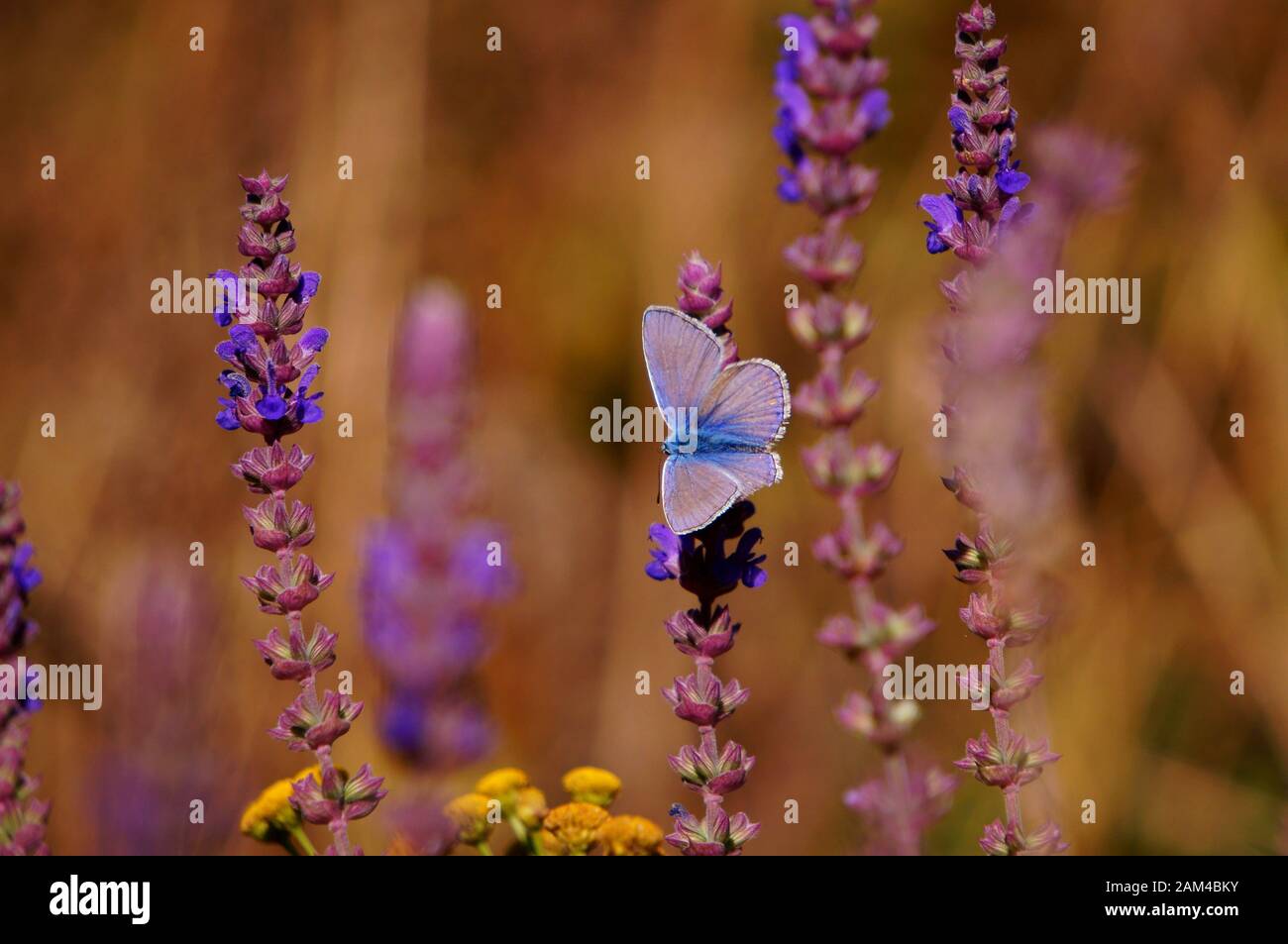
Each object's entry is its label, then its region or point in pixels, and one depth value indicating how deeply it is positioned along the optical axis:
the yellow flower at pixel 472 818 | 0.49
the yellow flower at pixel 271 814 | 0.50
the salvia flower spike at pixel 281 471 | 0.48
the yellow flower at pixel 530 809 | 0.49
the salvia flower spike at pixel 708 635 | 0.47
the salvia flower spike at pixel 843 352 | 0.45
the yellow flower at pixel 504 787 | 0.50
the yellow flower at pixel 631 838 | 0.49
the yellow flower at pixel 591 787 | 0.50
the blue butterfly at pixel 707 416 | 0.49
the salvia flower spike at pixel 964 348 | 0.47
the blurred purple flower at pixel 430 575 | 0.44
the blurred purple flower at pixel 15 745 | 0.48
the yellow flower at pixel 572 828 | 0.49
